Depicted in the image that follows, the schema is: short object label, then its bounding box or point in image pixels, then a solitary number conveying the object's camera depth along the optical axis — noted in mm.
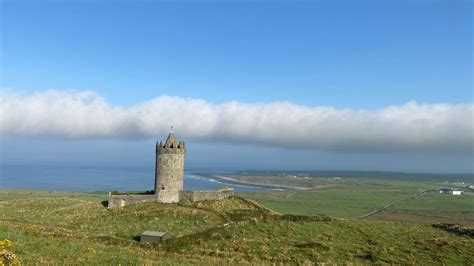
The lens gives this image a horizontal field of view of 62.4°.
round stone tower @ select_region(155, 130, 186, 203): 44938
